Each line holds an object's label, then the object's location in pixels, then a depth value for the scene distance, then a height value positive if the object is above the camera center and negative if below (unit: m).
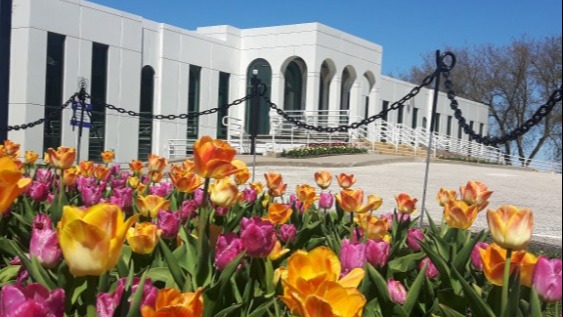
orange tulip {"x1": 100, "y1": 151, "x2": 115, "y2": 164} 5.32 -0.24
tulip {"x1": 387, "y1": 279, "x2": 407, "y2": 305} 1.51 -0.37
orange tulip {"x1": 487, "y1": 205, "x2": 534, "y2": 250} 1.37 -0.18
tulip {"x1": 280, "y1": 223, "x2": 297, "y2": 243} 2.12 -0.32
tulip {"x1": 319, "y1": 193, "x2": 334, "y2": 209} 3.29 -0.33
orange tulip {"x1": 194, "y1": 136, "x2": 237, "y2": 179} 1.61 -0.06
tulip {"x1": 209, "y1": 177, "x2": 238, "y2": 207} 2.00 -0.19
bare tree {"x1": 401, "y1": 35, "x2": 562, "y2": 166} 36.66 +4.27
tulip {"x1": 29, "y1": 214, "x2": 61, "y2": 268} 1.43 -0.29
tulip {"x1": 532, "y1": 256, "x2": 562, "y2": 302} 1.32 -0.27
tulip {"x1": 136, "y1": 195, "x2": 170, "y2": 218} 2.32 -0.28
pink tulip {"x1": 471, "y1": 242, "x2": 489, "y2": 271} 1.83 -0.33
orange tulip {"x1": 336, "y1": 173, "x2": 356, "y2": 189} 3.39 -0.22
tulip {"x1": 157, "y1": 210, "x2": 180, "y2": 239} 1.96 -0.30
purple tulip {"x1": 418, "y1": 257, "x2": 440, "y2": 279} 1.95 -0.39
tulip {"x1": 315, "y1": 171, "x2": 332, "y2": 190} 3.71 -0.24
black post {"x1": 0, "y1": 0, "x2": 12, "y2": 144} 7.48 +0.76
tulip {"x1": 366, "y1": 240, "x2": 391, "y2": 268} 1.71 -0.31
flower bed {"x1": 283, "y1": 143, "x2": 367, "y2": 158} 21.19 -0.38
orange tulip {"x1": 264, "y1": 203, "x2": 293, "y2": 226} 2.10 -0.26
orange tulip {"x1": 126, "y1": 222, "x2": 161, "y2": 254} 1.72 -0.30
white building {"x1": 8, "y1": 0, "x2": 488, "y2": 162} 18.28 +2.33
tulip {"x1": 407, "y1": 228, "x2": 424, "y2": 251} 2.23 -0.34
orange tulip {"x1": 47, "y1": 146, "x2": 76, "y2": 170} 3.17 -0.17
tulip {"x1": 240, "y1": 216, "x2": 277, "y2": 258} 1.53 -0.26
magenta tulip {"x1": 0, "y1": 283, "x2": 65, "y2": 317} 0.85 -0.26
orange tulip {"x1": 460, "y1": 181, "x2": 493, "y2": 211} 2.63 -0.19
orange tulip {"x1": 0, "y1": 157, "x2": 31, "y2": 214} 1.11 -0.11
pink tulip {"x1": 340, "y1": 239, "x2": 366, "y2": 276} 1.61 -0.30
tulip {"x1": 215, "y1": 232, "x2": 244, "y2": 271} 1.55 -0.29
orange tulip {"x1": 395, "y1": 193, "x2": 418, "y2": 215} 2.81 -0.27
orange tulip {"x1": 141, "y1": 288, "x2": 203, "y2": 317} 0.89 -0.25
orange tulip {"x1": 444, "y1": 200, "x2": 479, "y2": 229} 2.17 -0.24
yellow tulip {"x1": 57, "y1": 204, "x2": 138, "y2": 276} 0.94 -0.17
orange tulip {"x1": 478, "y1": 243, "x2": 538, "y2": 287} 1.43 -0.27
